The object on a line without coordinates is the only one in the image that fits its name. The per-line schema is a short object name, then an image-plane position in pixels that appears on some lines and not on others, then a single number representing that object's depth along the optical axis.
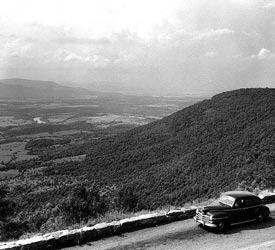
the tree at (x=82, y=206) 19.89
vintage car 12.84
